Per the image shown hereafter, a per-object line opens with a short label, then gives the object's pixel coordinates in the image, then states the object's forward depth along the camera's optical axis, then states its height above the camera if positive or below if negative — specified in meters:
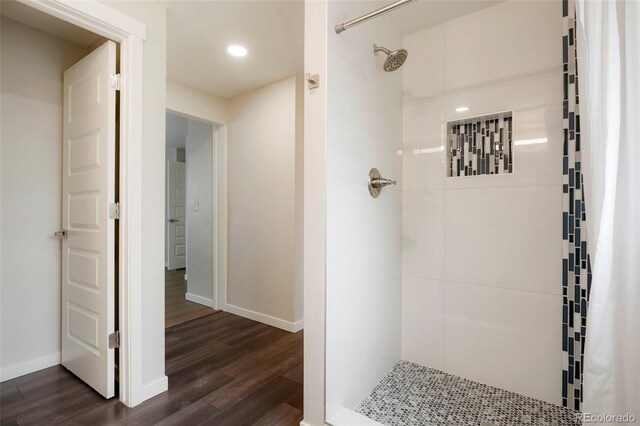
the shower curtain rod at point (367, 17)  1.30 +0.89
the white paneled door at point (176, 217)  5.74 -0.07
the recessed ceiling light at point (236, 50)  2.34 +1.28
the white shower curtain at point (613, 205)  0.81 +0.02
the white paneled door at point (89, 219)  1.71 -0.04
